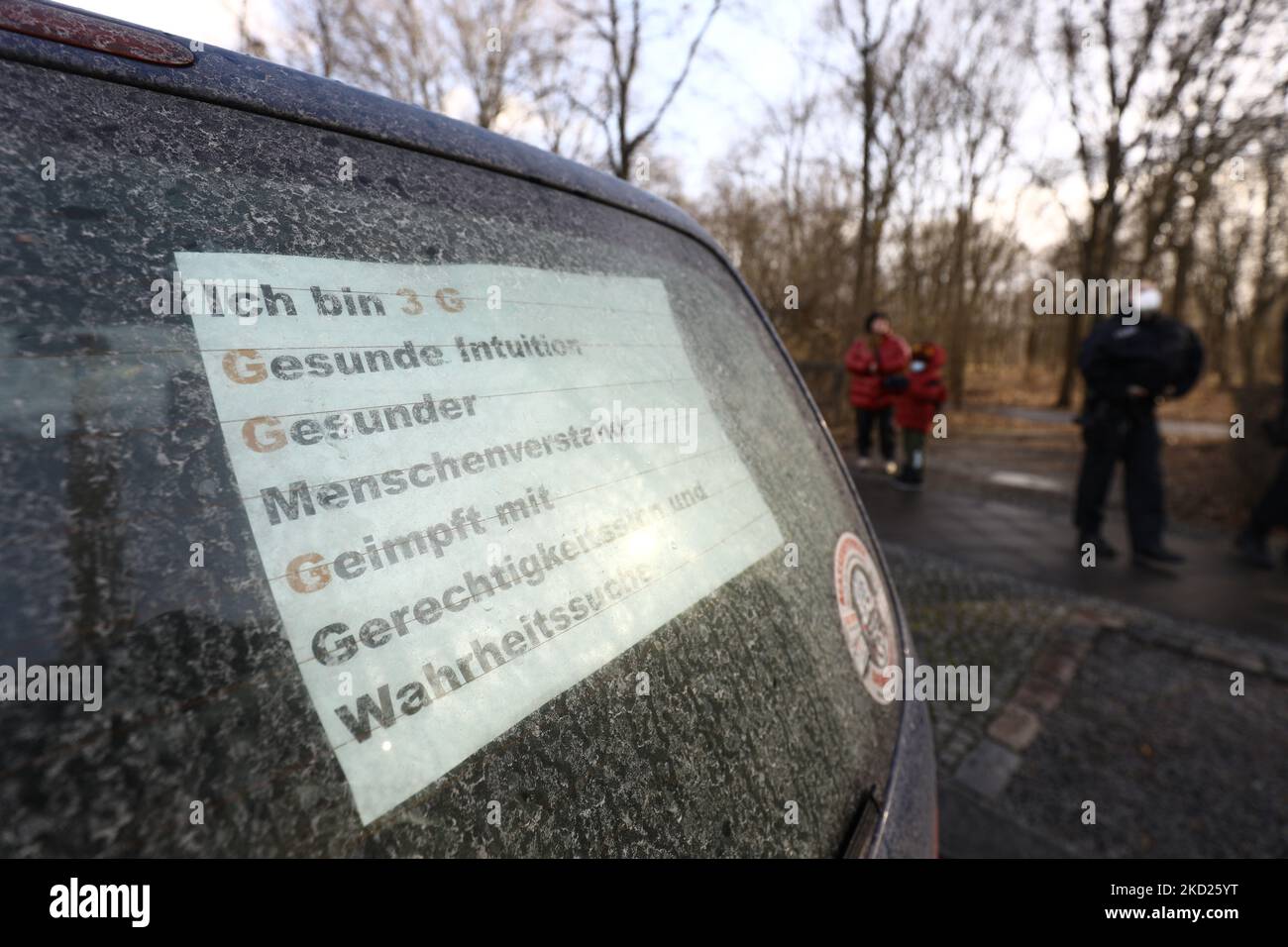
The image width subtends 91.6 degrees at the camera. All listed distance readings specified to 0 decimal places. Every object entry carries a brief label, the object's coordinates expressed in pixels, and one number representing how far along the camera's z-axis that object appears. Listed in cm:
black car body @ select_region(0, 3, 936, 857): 40
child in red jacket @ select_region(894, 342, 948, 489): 754
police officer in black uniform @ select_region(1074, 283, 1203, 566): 487
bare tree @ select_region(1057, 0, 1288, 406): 1256
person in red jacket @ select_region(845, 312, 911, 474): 792
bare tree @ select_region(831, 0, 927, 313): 1177
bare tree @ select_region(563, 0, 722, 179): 987
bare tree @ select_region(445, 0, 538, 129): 1216
